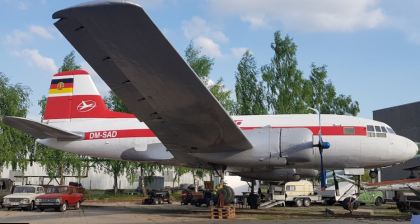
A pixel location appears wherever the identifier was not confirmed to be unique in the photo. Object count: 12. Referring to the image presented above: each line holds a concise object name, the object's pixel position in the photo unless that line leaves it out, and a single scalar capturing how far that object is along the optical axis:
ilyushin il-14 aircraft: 9.76
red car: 20.42
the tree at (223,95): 42.69
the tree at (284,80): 37.69
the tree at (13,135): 34.28
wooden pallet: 16.17
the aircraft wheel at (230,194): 16.39
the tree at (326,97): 42.59
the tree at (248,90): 39.28
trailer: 25.94
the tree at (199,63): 40.91
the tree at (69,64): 39.56
